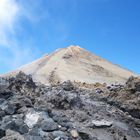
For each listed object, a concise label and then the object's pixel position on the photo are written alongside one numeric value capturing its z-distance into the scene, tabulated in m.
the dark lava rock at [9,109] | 6.20
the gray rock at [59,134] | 5.60
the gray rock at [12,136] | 4.81
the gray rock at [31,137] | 5.13
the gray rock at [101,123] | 7.16
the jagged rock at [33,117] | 5.96
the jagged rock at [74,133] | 6.01
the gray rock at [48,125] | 5.81
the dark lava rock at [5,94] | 7.16
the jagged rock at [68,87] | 9.81
